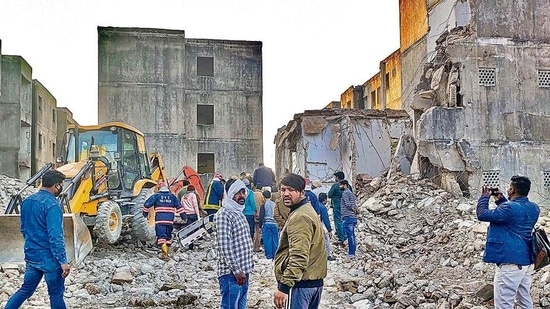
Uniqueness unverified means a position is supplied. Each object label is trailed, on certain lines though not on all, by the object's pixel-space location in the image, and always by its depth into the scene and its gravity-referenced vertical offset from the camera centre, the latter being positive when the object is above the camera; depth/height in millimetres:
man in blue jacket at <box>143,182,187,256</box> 11508 -1054
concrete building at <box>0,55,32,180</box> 32062 +2784
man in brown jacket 4223 -727
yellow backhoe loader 9438 -580
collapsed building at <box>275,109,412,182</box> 19812 +787
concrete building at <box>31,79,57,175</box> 36094 +2464
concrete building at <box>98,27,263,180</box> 26609 +3321
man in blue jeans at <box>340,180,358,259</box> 11180 -981
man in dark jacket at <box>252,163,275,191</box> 14477 -427
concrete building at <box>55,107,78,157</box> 42562 +3122
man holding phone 5438 -828
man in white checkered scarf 5332 -904
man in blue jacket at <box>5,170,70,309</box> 5820 -864
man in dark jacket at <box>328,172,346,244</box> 12188 -1071
